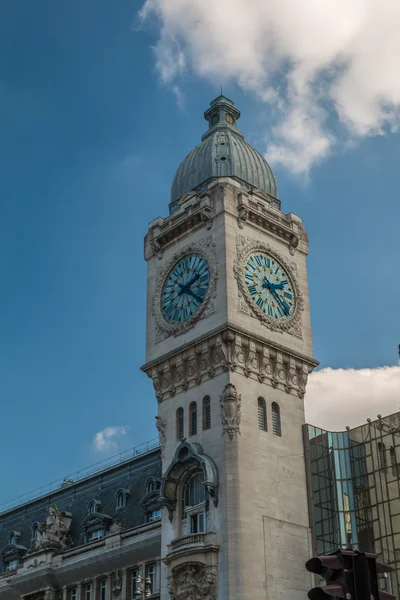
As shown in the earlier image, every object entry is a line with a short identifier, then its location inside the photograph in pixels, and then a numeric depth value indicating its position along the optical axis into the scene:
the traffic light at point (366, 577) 16.06
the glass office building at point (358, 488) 56.78
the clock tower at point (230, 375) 53.81
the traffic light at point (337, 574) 15.66
